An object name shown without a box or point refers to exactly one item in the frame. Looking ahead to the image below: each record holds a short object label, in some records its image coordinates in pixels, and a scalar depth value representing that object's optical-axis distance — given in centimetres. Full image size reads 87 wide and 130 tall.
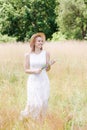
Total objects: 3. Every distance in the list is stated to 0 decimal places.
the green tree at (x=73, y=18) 2709
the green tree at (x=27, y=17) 3295
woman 455
